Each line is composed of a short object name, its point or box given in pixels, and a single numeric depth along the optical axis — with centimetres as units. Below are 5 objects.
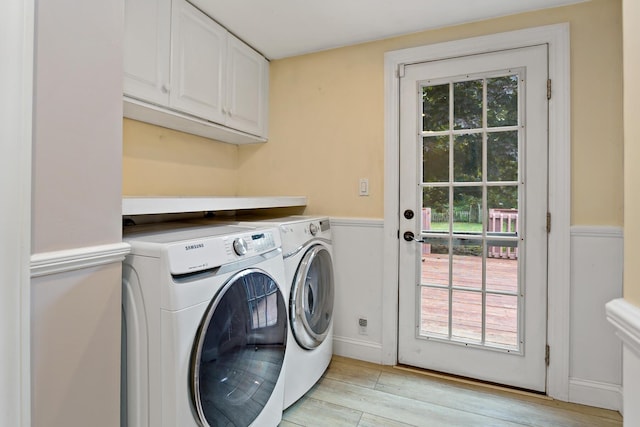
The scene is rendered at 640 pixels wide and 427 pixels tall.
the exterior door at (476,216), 186
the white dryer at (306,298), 164
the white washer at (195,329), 100
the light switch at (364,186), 221
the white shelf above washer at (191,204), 123
